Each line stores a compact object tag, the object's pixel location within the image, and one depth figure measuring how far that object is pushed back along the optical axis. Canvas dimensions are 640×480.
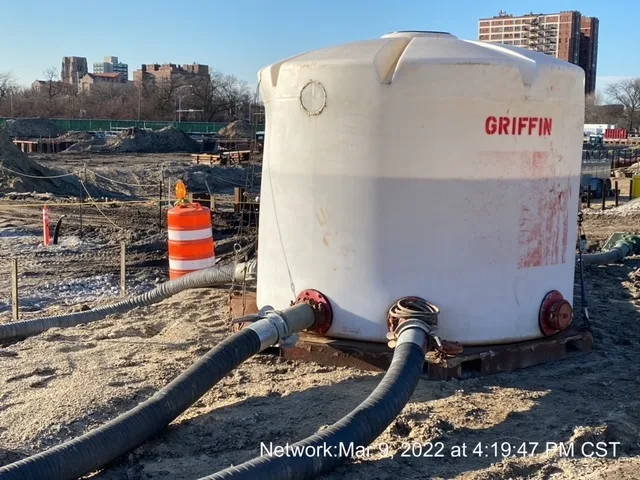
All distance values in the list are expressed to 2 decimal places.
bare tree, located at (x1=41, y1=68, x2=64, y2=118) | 94.44
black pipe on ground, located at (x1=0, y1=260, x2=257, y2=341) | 7.59
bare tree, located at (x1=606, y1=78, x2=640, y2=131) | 116.94
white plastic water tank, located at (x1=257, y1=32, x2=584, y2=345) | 5.84
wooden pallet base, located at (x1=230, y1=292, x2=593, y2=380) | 5.92
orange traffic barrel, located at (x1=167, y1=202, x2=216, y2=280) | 9.31
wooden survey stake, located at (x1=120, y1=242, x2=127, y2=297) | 10.57
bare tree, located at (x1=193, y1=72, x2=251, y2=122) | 96.40
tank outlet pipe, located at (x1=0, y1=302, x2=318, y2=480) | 4.04
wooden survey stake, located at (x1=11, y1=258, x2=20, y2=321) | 8.99
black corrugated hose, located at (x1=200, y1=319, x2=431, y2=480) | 4.00
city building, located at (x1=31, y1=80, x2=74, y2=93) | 113.38
